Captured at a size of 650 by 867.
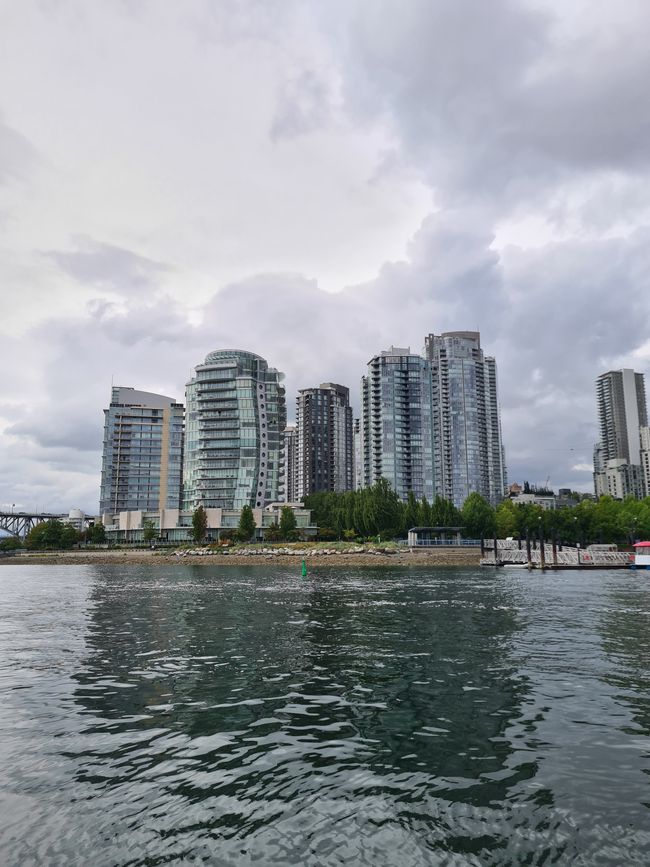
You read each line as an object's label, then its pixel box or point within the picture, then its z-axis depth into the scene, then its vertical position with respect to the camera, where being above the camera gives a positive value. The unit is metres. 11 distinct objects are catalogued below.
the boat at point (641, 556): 114.44 -6.04
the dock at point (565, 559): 114.75 -6.94
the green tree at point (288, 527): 179.50 +0.75
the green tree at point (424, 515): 171.25 +3.71
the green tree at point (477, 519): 173.46 +2.37
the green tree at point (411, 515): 171.75 +3.77
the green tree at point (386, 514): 171.12 +4.11
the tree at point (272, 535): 181.88 -1.64
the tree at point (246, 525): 179.88 +1.49
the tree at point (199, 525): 187.88 +1.76
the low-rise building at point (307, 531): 192.25 -0.57
